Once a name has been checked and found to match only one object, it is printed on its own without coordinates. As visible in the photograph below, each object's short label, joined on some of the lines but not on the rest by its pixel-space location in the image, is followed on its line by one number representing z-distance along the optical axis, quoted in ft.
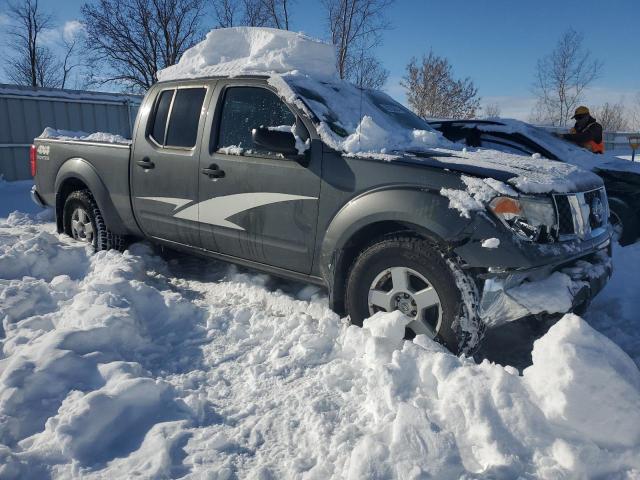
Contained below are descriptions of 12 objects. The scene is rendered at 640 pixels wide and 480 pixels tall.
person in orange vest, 25.13
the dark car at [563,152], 18.57
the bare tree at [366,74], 65.62
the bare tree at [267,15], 63.31
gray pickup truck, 8.36
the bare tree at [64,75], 108.78
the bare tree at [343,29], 60.49
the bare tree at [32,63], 91.54
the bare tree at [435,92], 100.63
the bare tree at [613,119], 142.82
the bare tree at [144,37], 72.43
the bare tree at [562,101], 94.63
